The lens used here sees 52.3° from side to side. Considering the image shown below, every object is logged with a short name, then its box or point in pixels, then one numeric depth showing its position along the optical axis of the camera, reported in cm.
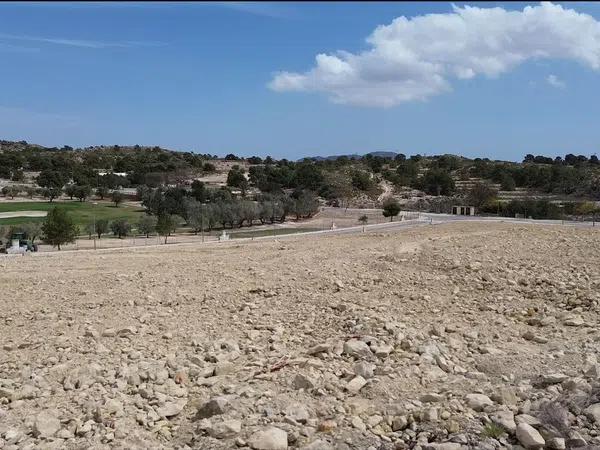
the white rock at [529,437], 548
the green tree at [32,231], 4361
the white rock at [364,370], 665
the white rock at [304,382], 632
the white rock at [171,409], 590
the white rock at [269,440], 523
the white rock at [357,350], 719
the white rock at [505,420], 570
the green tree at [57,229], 3681
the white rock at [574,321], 889
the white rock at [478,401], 608
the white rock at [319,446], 521
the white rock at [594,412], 592
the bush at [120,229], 5031
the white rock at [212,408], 579
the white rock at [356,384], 631
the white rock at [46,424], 551
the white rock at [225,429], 544
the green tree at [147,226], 5031
